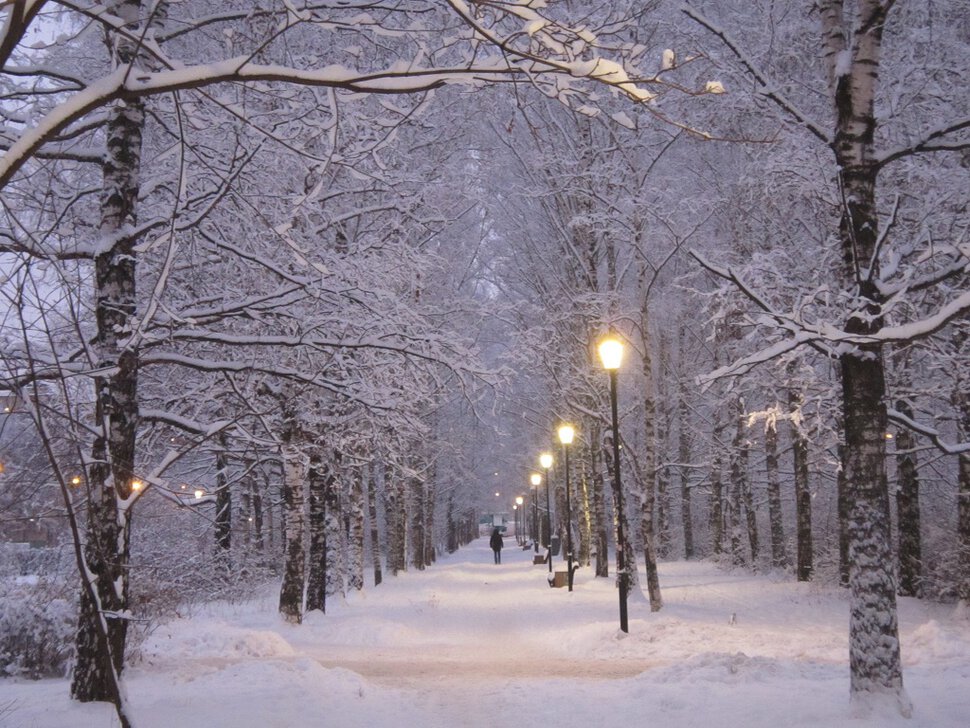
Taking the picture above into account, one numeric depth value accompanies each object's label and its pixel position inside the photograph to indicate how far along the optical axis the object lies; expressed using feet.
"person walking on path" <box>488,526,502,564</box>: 142.51
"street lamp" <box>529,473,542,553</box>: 172.10
